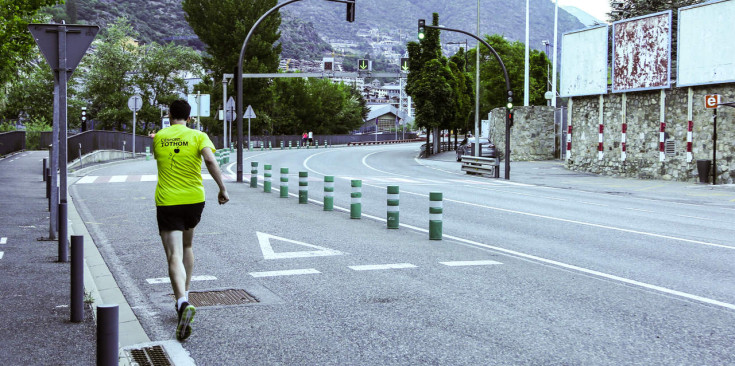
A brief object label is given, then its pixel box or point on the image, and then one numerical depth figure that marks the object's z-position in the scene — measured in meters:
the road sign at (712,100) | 27.33
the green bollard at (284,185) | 20.00
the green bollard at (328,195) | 16.70
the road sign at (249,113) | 51.06
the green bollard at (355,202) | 15.16
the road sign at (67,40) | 9.80
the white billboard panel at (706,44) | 28.30
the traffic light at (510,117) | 33.03
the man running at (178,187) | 6.51
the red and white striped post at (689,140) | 29.70
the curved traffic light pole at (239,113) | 26.16
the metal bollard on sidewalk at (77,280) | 6.15
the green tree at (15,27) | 23.67
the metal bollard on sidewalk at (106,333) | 3.97
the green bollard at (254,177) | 23.81
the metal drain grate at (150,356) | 5.43
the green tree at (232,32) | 71.81
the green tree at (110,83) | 76.88
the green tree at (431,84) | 60.44
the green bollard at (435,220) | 11.95
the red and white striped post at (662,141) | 31.22
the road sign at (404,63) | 57.38
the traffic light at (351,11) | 28.76
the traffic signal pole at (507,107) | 32.28
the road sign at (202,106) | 37.41
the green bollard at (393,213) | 13.38
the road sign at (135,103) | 37.72
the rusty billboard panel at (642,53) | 31.42
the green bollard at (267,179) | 21.84
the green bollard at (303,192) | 18.50
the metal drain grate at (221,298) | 7.40
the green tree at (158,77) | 78.94
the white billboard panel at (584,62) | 35.22
